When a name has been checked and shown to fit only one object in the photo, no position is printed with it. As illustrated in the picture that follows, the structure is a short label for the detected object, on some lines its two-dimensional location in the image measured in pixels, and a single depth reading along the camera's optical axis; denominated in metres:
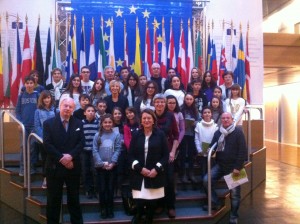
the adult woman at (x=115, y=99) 5.27
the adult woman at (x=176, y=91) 5.76
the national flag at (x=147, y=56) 8.13
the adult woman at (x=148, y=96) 5.22
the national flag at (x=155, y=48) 8.20
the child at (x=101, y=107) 5.14
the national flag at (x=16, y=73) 7.36
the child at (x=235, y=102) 5.96
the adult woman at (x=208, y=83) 6.20
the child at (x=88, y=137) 4.92
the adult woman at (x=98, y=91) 5.72
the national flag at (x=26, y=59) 7.52
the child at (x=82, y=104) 5.12
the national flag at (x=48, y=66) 7.61
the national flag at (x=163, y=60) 8.07
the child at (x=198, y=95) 5.81
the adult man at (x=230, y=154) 4.75
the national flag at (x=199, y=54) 8.33
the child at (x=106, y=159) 4.60
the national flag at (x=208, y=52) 8.34
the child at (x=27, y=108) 5.57
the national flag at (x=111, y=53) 7.96
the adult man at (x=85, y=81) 6.25
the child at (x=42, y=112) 5.18
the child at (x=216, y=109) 5.57
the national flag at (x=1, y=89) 7.35
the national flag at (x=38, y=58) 7.57
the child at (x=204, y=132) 5.22
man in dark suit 4.08
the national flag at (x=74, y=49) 7.83
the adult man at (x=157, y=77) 6.29
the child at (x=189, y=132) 5.37
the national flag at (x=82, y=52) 7.83
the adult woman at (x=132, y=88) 5.98
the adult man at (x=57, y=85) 6.17
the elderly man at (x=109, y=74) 6.33
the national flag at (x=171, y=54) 8.18
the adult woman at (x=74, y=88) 5.66
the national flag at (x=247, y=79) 8.45
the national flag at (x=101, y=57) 7.91
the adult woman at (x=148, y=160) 4.18
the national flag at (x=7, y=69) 7.41
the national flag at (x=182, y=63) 8.12
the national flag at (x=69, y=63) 7.79
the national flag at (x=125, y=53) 8.07
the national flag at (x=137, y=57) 8.04
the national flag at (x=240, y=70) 8.33
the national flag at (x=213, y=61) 8.27
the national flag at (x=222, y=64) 8.28
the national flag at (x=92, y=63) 7.86
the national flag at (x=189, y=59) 8.19
